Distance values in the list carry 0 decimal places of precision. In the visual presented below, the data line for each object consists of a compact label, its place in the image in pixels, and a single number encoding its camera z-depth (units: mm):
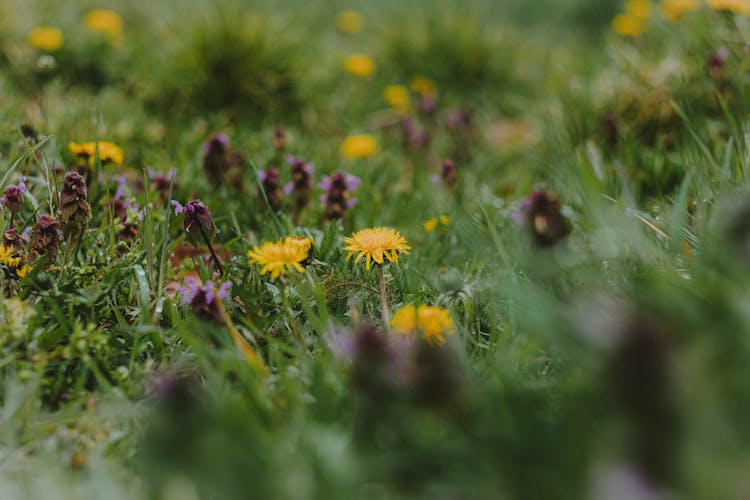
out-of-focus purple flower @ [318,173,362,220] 2055
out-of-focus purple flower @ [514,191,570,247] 1224
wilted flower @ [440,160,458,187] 2521
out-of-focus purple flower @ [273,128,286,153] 2638
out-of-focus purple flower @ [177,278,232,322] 1347
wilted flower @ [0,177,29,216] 1633
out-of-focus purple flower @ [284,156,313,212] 2156
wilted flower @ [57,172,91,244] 1514
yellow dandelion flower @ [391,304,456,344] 1271
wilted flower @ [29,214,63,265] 1482
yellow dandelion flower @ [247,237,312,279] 1401
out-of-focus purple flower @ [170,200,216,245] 1565
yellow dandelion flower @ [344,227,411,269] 1535
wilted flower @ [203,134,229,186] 2244
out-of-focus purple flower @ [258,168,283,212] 2070
